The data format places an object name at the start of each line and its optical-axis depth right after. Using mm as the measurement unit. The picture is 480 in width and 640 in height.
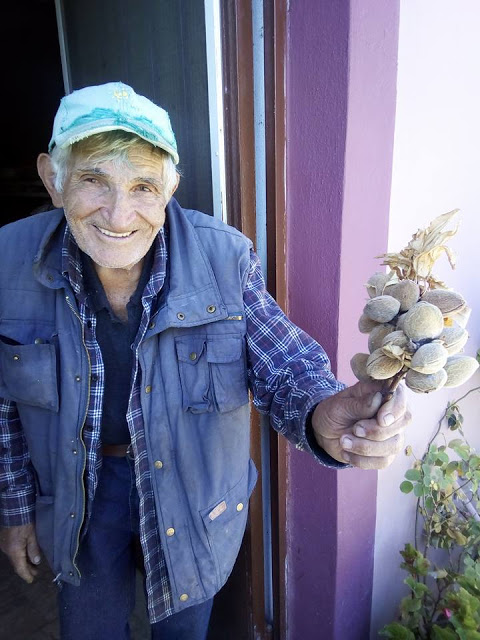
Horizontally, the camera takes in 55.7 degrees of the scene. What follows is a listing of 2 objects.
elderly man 1192
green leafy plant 1722
